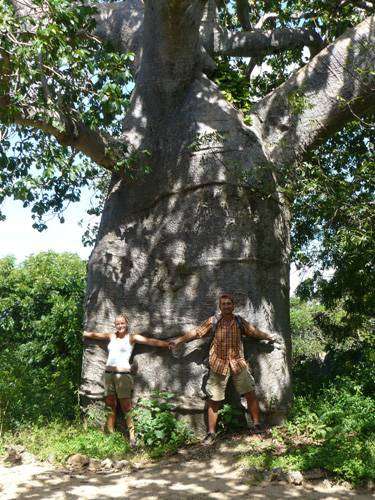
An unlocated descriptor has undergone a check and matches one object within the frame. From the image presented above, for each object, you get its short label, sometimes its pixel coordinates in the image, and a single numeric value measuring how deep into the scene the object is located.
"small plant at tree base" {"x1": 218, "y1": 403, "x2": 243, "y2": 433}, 6.37
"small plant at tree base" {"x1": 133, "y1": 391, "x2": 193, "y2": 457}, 6.25
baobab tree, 6.78
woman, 6.73
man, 6.40
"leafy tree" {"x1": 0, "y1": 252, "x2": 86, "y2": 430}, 7.23
